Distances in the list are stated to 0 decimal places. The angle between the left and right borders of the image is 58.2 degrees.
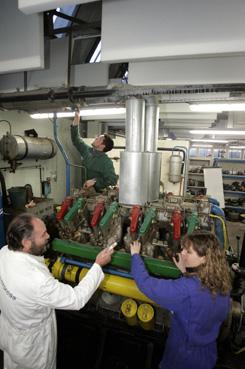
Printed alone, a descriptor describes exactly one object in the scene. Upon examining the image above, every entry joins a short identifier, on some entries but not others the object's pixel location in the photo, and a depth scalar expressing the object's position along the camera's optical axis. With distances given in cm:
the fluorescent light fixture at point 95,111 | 238
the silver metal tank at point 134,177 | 174
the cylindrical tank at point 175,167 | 404
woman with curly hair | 112
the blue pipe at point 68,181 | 399
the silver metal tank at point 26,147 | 284
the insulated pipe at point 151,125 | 190
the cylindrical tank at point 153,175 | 184
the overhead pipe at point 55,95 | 188
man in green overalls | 279
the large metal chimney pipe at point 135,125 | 178
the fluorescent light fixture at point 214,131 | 456
